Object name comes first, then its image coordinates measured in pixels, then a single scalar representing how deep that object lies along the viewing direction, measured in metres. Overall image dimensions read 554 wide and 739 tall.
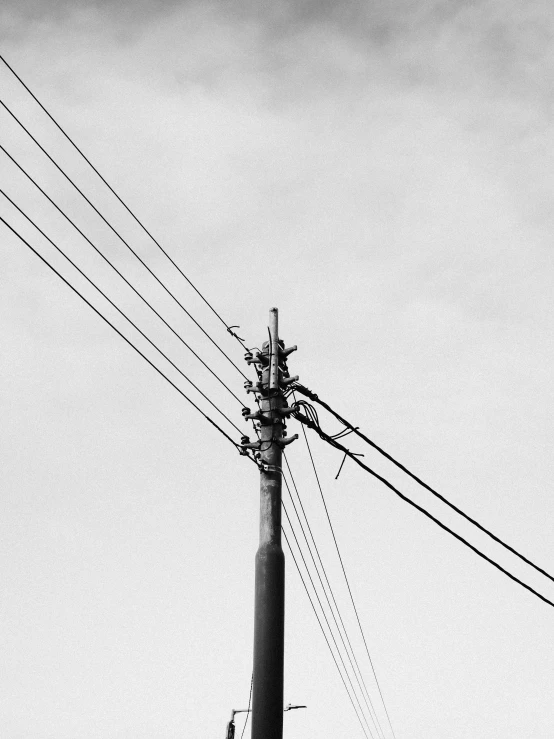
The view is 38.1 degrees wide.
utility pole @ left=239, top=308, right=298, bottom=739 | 8.46
